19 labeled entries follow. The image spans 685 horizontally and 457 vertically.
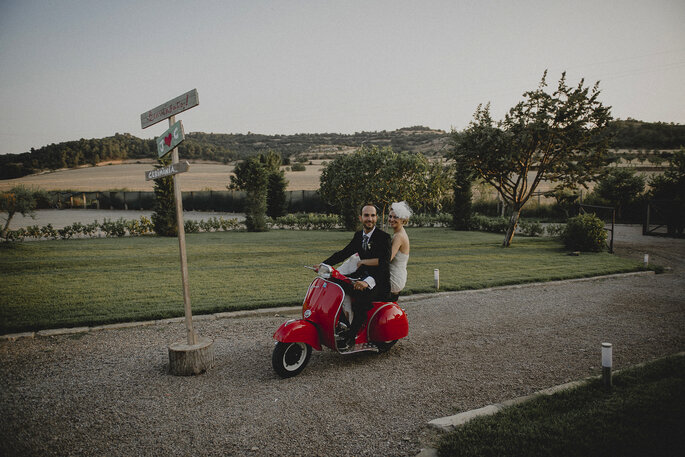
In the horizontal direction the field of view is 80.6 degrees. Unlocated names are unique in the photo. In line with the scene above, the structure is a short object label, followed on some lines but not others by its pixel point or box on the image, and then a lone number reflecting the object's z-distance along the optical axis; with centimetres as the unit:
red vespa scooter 441
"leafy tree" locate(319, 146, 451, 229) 1759
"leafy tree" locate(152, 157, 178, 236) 1866
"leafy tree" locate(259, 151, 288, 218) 2969
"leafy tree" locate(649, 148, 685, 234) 2066
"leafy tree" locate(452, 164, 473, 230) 2372
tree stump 448
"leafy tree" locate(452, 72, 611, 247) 1489
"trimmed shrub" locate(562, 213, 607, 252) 1458
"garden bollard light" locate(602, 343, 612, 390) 399
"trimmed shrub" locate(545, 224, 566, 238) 2053
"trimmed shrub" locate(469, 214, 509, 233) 2370
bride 500
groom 477
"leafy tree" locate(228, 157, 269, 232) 2184
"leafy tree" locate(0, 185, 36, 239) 1457
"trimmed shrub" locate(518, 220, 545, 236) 2127
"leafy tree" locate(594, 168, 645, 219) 2862
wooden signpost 449
